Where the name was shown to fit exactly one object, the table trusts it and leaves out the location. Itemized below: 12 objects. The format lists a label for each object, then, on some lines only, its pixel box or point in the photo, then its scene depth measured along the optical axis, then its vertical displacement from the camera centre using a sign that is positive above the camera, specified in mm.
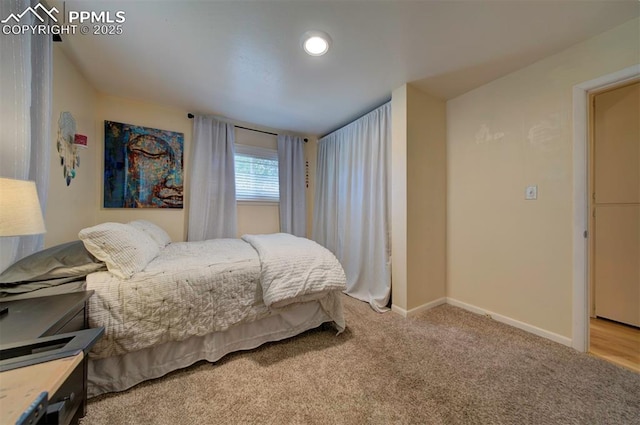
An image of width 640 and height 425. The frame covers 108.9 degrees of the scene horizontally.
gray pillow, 1104 -292
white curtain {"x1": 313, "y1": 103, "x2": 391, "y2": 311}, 2609 +132
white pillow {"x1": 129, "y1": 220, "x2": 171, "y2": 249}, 2099 -191
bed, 1290 -564
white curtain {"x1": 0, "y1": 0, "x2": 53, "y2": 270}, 1085 +532
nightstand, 649 -412
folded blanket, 1621 -458
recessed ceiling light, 1654 +1285
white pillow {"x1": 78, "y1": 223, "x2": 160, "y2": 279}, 1348 -223
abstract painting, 2541 +537
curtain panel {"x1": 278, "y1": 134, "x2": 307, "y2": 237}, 3539 +427
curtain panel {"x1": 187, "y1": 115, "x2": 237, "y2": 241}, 2914 +403
